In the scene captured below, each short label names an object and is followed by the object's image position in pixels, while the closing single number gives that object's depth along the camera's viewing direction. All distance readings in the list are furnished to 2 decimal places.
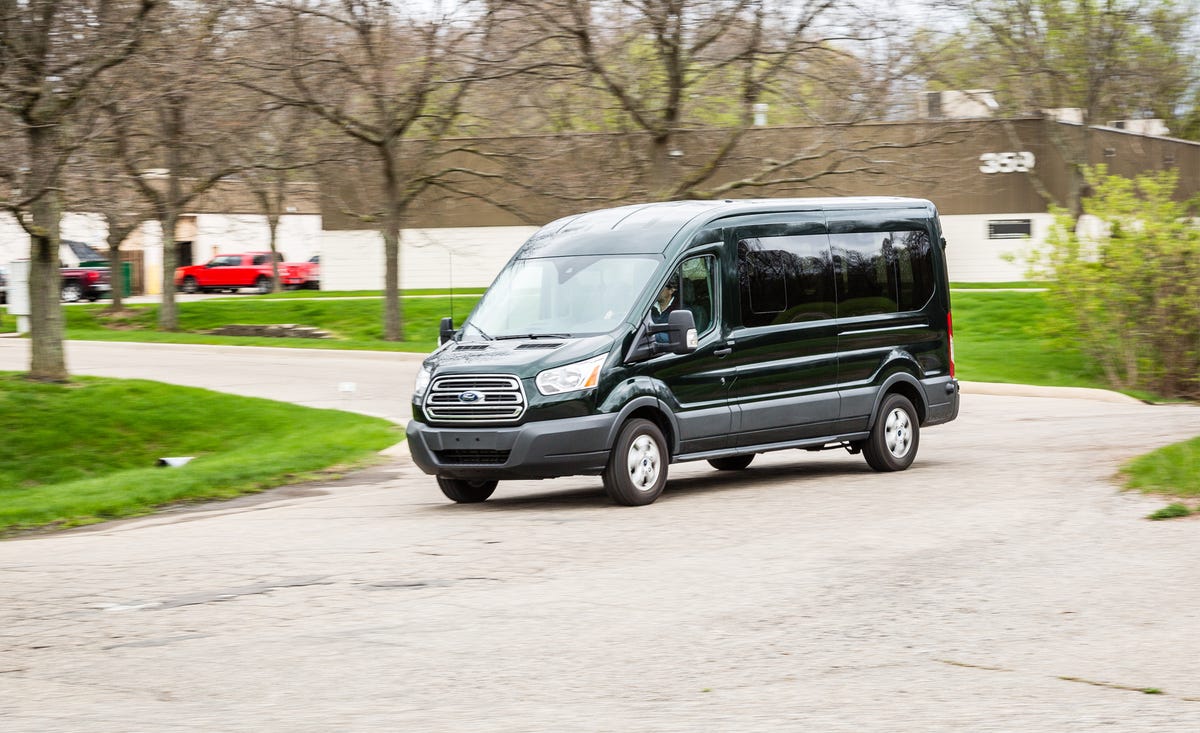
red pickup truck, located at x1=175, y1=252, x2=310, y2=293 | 66.50
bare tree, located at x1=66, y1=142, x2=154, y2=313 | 23.58
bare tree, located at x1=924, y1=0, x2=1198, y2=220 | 41.12
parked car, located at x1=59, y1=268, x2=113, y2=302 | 57.88
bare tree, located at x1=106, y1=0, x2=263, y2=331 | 22.47
